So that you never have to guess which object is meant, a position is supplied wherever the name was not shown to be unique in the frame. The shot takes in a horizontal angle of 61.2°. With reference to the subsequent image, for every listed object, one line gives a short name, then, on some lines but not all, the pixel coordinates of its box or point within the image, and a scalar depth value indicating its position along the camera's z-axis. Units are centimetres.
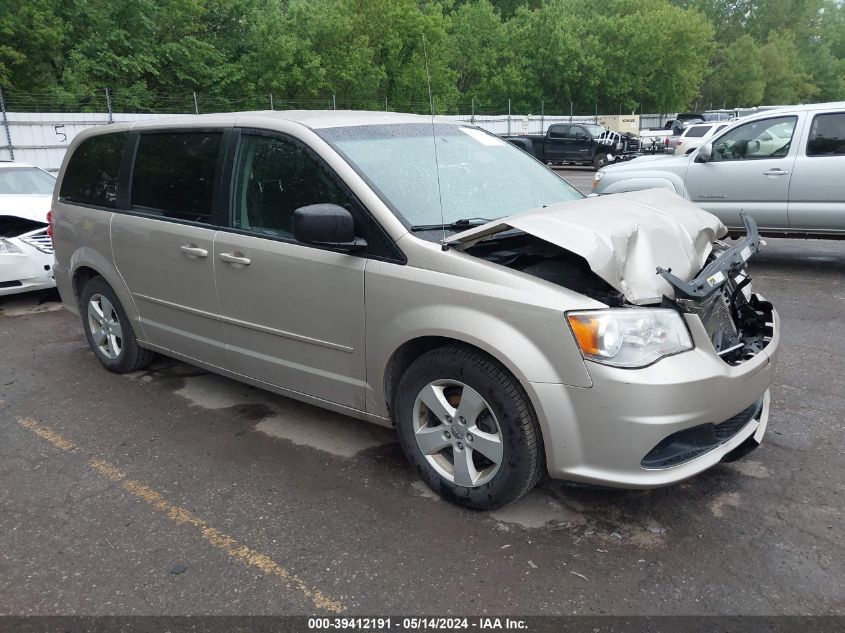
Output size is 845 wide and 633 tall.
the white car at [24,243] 722
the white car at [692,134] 2062
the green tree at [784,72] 7044
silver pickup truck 788
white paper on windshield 441
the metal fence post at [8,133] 1775
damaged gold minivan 286
